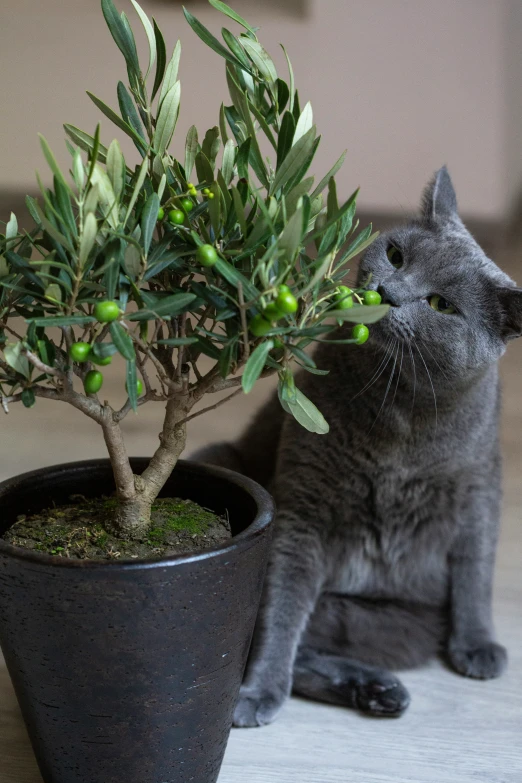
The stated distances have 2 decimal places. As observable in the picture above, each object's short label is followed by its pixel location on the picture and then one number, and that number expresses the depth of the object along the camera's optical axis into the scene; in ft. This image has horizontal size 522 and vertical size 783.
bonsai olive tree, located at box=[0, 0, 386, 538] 2.44
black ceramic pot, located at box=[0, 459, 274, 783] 2.68
